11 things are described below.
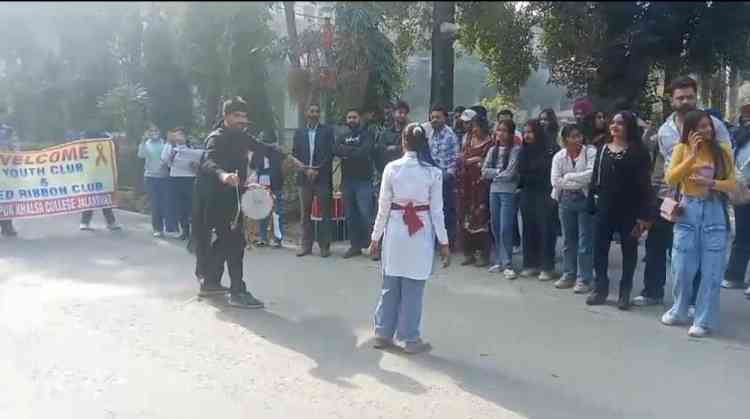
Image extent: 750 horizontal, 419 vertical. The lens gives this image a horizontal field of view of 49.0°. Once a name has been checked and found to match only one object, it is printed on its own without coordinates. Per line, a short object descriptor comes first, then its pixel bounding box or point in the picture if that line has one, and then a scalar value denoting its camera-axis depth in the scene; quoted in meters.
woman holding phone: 6.09
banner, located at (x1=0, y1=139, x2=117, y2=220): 11.70
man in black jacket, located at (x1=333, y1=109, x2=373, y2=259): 9.23
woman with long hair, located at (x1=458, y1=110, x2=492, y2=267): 8.86
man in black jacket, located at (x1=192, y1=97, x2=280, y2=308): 7.37
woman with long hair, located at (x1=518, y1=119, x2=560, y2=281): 8.16
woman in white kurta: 6.02
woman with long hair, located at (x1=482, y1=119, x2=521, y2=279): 8.35
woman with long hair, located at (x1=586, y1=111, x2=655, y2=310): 6.74
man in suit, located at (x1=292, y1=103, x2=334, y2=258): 9.35
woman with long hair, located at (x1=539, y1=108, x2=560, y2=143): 8.55
